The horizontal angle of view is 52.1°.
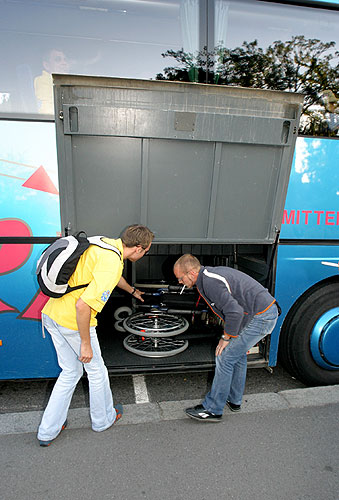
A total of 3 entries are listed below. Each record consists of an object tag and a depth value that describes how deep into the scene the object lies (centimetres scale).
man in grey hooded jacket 268
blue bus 271
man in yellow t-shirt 223
